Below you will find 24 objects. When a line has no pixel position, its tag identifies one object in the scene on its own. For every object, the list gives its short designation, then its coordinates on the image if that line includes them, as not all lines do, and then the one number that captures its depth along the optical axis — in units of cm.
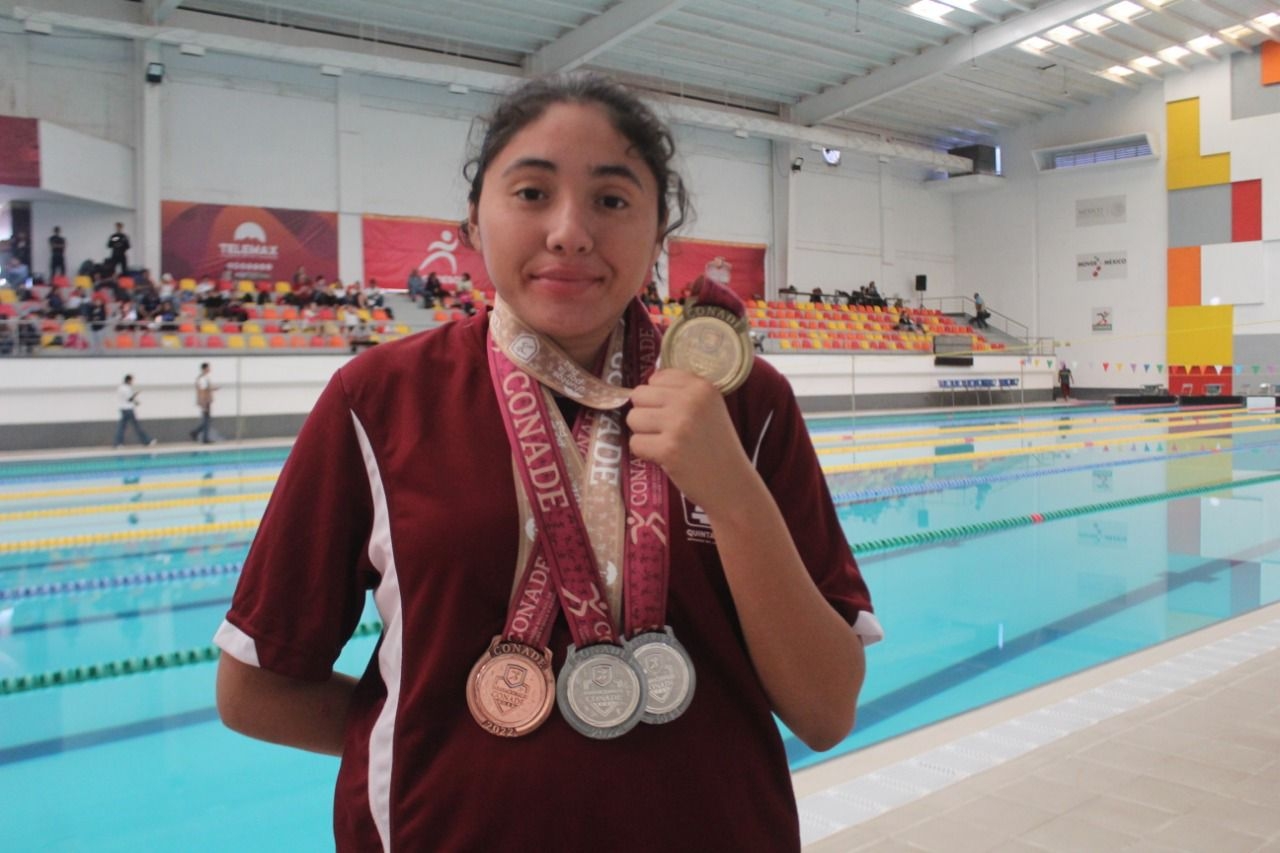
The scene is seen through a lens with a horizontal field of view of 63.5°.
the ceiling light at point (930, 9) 1800
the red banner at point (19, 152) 1441
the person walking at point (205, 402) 1342
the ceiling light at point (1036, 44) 2062
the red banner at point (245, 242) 1677
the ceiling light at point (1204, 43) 2200
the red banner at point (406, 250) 1903
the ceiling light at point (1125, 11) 1911
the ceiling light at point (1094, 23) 1992
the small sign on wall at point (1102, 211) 2589
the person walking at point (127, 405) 1264
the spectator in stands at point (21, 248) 1571
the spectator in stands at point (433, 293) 1778
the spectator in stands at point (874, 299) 2573
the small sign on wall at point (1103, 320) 2620
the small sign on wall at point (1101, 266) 2589
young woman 96
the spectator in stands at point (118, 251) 1556
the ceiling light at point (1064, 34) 2037
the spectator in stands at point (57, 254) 1562
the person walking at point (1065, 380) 2556
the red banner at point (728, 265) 2281
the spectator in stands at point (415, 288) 1801
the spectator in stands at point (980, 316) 2778
